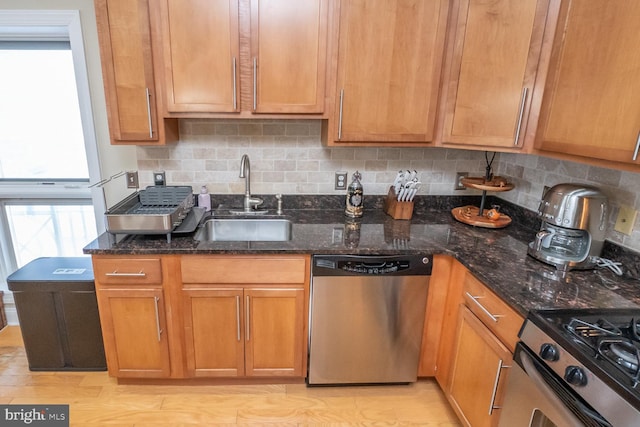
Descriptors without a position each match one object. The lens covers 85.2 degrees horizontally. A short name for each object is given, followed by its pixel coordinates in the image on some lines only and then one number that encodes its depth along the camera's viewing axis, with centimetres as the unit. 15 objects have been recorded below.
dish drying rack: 165
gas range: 87
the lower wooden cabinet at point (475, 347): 134
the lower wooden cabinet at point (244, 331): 177
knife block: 212
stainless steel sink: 213
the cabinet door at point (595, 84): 115
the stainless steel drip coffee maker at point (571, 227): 142
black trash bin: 191
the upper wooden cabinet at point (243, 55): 167
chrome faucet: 210
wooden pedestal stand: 192
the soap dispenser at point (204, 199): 217
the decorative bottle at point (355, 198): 212
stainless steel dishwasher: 171
